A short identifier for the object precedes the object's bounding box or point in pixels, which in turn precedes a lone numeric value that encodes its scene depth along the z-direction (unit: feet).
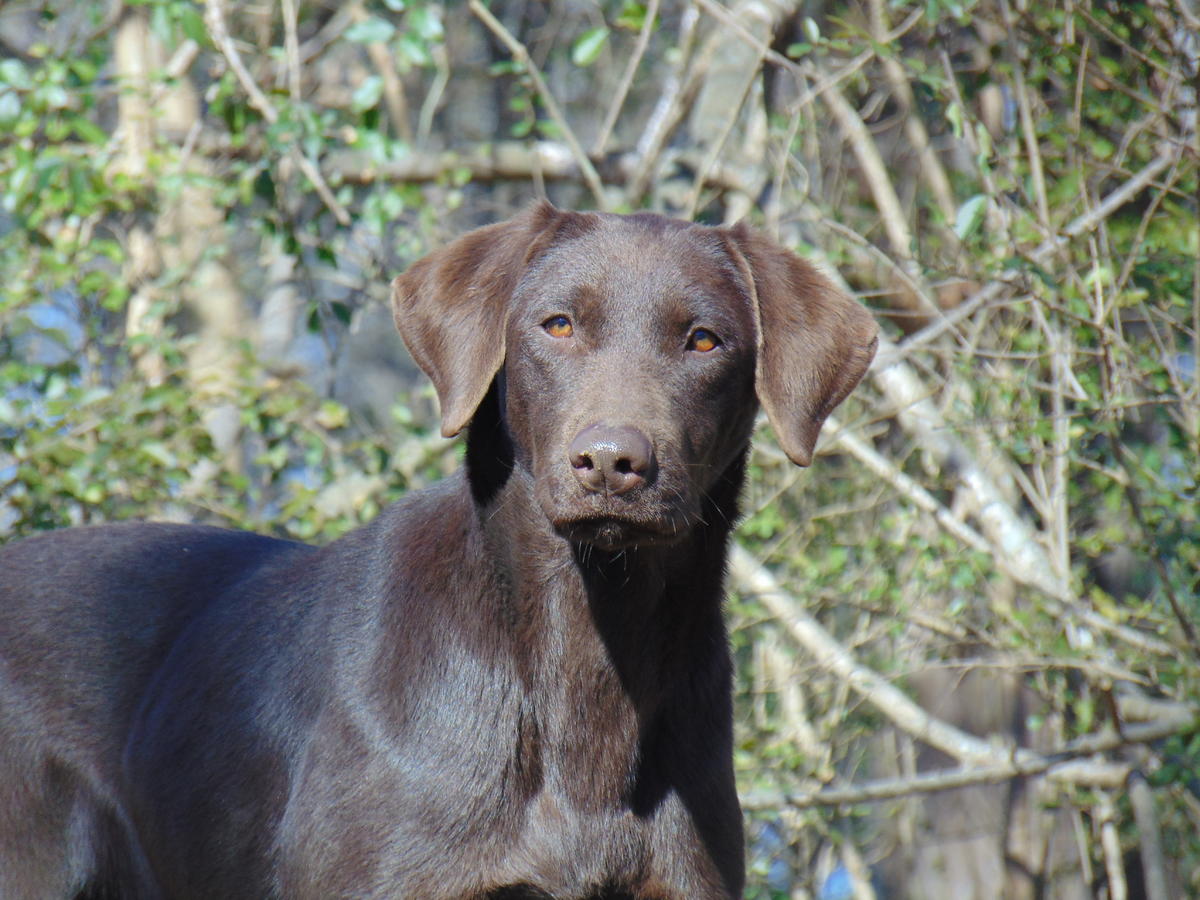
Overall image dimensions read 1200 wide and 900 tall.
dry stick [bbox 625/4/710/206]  40.37
